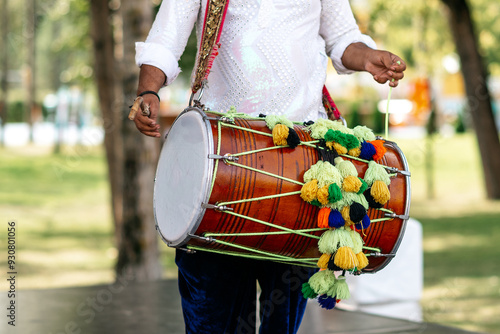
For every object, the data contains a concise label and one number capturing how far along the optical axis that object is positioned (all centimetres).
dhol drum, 338
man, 382
